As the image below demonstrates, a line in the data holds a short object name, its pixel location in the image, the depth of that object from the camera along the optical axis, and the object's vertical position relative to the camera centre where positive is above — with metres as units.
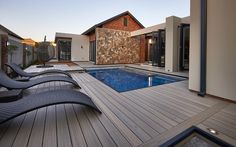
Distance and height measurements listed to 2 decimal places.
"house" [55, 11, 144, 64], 12.48 +2.44
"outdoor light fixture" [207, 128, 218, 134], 1.90 -0.89
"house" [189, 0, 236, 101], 3.04 +0.46
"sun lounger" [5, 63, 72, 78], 5.04 -0.18
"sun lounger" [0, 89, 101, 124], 1.94 -0.56
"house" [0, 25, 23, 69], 6.21 +0.81
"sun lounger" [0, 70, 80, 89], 3.39 -0.40
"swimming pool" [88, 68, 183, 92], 5.73 -0.62
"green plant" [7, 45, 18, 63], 7.39 +0.97
